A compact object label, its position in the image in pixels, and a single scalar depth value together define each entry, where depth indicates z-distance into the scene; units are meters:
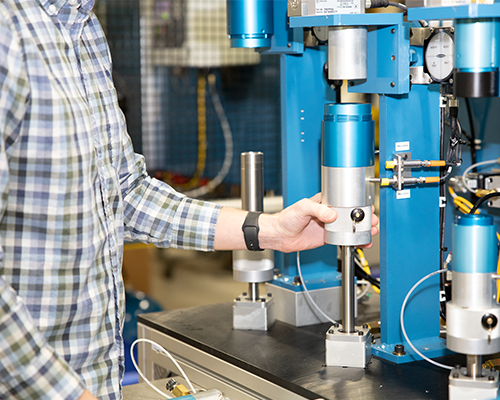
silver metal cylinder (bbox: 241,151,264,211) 1.72
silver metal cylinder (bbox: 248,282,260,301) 1.75
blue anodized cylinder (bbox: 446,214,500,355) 1.36
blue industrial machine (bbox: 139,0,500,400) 1.37
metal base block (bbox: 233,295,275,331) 1.72
